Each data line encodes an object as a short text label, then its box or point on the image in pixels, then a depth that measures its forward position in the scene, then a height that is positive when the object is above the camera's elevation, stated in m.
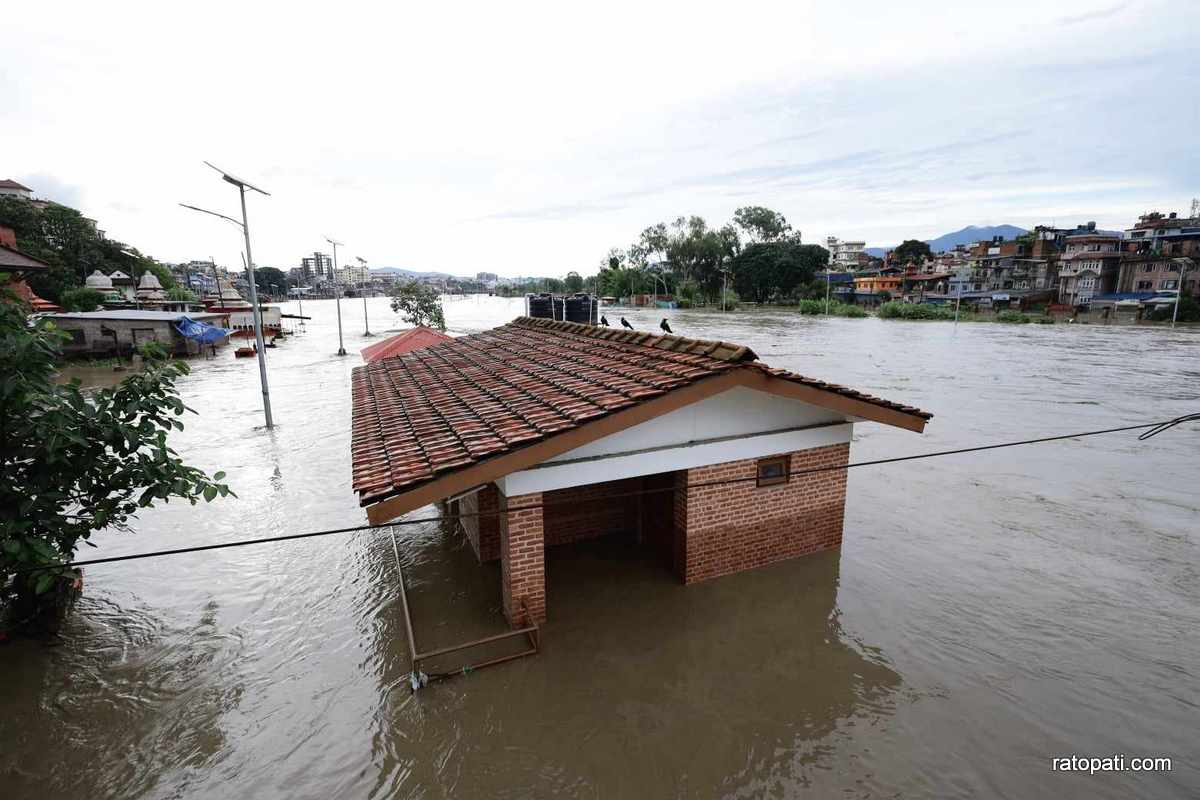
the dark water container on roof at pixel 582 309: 20.00 -0.39
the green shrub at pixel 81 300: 44.78 +0.09
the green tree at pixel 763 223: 109.38 +14.05
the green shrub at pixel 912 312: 66.25 -1.86
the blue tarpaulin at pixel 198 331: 35.35 -1.91
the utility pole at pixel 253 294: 15.04 +0.18
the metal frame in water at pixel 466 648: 5.65 -3.67
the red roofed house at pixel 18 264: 31.85 +2.18
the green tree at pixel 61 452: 5.20 -1.47
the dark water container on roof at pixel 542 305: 19.36 -0.23
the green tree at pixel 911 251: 110.88 +8.77
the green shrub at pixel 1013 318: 60.12 -2.37
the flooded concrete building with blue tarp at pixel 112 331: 32.47 -1.74
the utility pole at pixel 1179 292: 53.13 +0.23
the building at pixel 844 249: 171.91 +14.58
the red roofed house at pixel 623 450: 5.28 -1.58
